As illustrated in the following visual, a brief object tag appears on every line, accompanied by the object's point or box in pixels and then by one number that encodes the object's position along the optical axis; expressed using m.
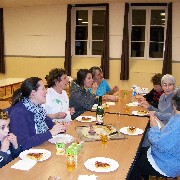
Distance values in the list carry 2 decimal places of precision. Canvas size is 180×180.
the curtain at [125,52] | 7.72
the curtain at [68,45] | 8.10
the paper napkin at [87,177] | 1.69
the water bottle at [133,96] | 4.46
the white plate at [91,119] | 3.06
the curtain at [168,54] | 7.56
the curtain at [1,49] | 8.84
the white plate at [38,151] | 1.97
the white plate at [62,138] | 2.31
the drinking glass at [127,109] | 3.66
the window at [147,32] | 8.00
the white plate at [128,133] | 2.60
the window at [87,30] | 8.34
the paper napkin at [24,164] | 1.82
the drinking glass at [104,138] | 2.31
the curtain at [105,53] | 7.91
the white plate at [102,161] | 1.80
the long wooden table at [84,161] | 1.72
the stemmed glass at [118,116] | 3.08
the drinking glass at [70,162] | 1.82
